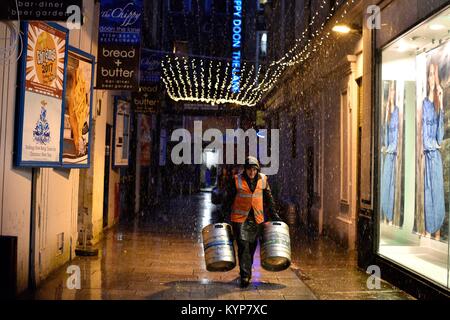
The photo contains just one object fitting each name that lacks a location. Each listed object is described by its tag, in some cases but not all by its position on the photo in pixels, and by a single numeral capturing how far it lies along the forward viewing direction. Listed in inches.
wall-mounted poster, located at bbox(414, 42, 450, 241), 295.9
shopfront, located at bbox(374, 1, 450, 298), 294.4
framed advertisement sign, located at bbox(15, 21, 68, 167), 264.8
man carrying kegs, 302.2
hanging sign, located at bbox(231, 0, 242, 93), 844.4
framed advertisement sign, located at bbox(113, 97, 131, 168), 546.9
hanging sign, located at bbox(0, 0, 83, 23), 243.3
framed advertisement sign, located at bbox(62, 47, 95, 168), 339.3
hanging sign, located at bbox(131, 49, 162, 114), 583.5
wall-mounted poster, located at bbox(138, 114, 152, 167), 724.2
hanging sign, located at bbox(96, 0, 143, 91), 386.6
